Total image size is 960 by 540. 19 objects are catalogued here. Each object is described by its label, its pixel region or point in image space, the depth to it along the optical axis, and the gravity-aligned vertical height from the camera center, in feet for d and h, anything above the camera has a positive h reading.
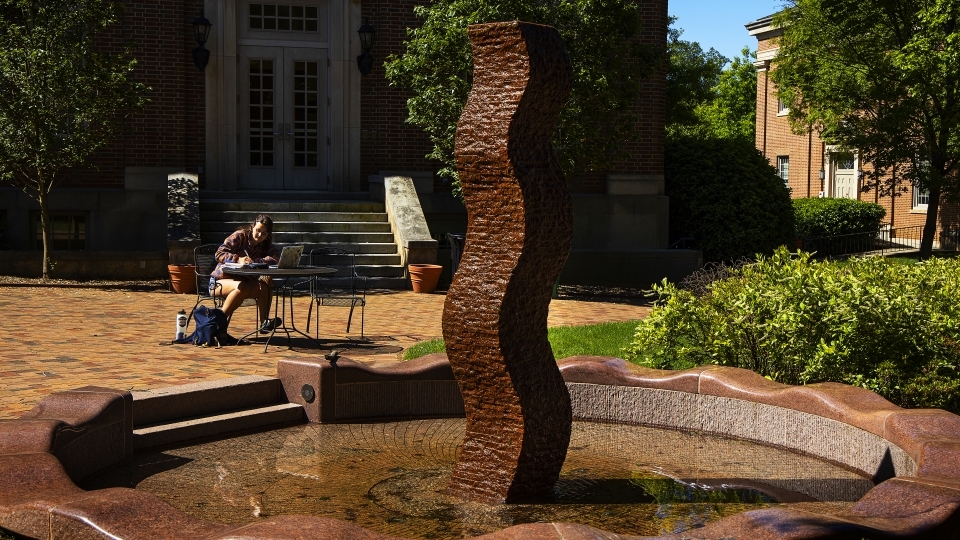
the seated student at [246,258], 36.11 -2.10
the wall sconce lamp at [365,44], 60.70 +7.92
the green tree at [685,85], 106.01 +10.72
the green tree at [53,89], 51.44 +4.58
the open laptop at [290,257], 34.88 -2.01
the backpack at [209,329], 34.53 -4.19
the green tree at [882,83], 67.31 +7.02
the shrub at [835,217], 96.43 -1.52
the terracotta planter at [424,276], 52.49 -3.81
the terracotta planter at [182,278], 50.55 -3.89
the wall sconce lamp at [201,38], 59.11 +7.92
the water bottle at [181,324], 34.71 -4.07
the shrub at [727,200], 65.26 -0.16
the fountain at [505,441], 13.23 -3.70
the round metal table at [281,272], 34.12 -2.43
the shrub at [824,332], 23.90 -2.93
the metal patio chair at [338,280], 50.45 -4.05
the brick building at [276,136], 59.88 +3.04
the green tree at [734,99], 171.22 +14.92
